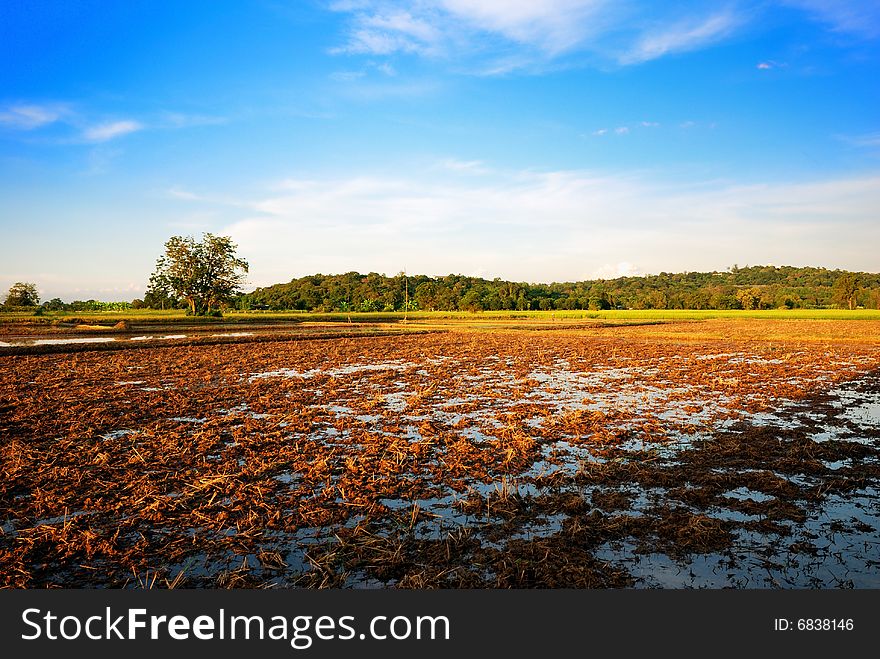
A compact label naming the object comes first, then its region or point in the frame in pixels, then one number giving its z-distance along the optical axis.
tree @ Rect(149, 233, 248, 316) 80.94
